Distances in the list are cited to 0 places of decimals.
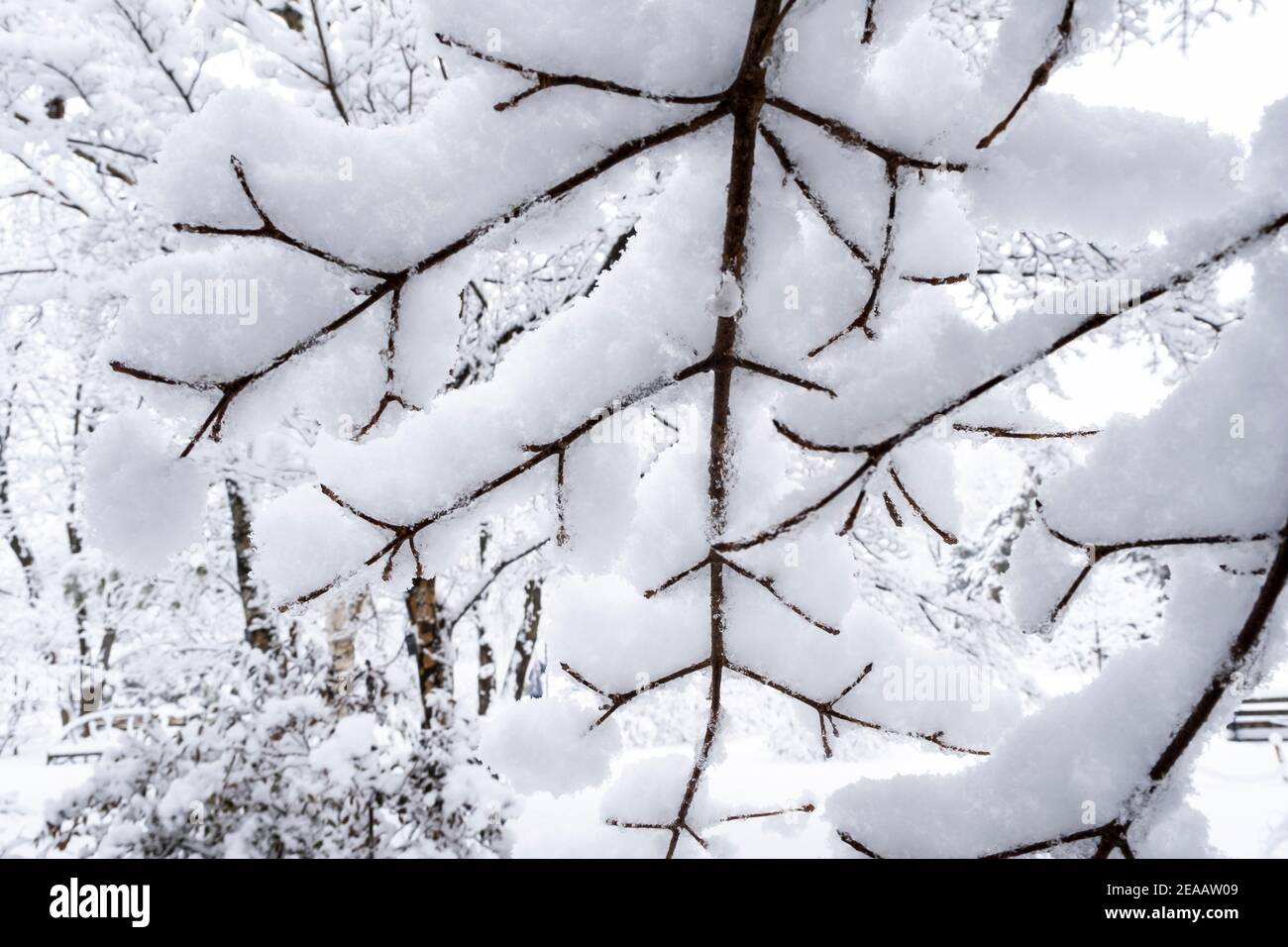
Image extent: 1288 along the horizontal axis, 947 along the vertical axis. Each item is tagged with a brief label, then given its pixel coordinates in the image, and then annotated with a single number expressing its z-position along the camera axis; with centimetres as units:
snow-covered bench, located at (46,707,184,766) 857
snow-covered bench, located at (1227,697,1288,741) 658
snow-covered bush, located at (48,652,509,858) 255
